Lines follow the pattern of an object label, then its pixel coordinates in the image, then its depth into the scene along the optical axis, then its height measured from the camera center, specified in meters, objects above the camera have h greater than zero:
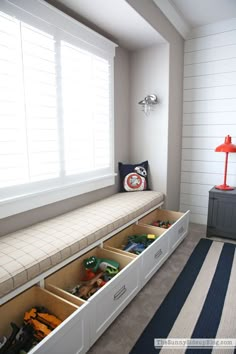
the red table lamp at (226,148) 2.67 -0.08
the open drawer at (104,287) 1.31 -0.89
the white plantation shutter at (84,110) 2.08 +0.30
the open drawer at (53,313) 1.03 -0.87
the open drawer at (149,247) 1.81 -0.87
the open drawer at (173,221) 2.29 -0.85
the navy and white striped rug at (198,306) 1.45 -1.15
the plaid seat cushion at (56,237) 1.26 -0.64
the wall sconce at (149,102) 2.84 +0.46
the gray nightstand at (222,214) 2.65 -0.81
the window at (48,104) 1.63 +0.30
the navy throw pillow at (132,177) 2.90 -0.43
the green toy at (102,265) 1.68 -0.87
